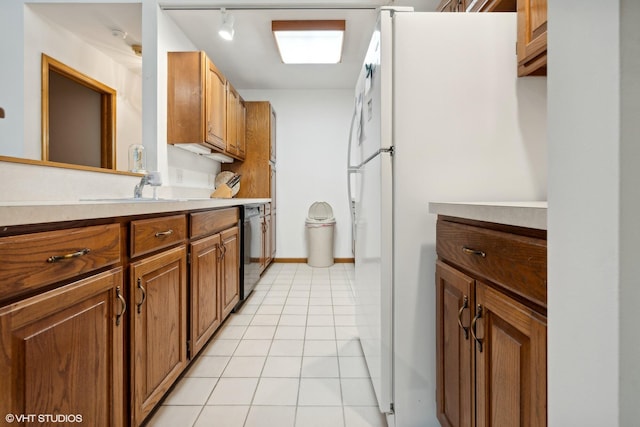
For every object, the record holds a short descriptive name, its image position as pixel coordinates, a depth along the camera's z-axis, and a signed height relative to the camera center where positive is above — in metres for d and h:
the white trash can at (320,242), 4.11 -0.45
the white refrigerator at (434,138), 1.16 +0.27
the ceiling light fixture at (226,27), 2.51 +1.48
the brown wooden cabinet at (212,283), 1.57 -0.44
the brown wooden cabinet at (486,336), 0.59 -0.30
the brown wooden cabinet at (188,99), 2.56 +0.92
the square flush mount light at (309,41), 2.72 +1.61
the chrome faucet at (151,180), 1.82 +0.17
